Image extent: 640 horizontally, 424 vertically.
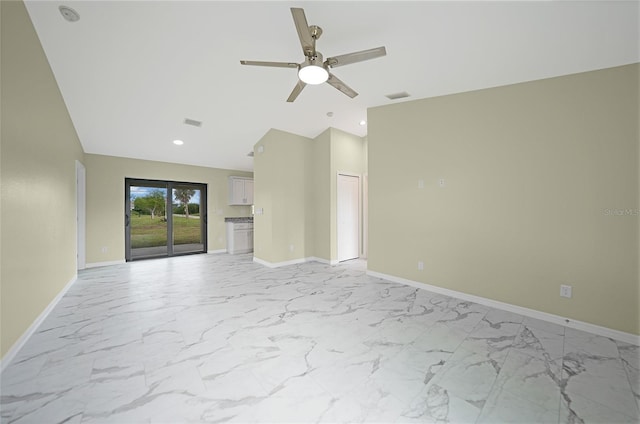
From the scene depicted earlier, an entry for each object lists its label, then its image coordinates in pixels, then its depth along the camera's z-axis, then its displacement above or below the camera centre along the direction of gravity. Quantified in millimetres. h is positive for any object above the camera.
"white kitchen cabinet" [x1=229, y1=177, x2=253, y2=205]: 7173 +625
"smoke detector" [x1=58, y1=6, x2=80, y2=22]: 2241 +1805
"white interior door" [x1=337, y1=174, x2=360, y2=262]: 5613 -124
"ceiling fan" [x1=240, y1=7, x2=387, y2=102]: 2137 +1342
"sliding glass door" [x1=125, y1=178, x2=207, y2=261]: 5949 -121
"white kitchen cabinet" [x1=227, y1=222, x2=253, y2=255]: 6871 -690
